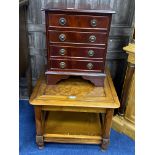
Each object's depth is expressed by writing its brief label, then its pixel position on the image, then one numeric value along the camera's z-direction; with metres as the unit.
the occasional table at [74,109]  1.30
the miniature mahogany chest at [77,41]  1.24
